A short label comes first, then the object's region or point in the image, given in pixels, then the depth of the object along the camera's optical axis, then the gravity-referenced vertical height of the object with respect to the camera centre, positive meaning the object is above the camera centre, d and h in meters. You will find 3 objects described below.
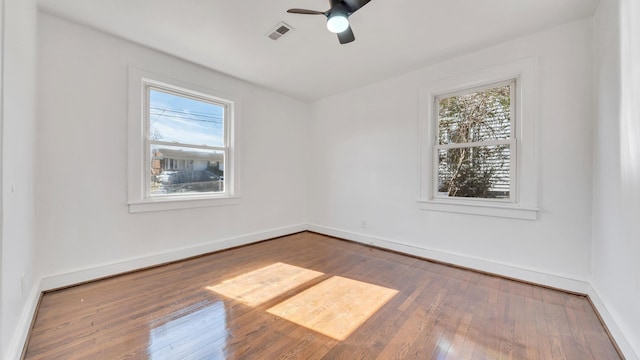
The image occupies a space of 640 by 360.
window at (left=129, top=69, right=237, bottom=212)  2.78 +0.44
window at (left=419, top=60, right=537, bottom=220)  2.56 +0.42
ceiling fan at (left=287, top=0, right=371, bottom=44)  1.89 +1.32
